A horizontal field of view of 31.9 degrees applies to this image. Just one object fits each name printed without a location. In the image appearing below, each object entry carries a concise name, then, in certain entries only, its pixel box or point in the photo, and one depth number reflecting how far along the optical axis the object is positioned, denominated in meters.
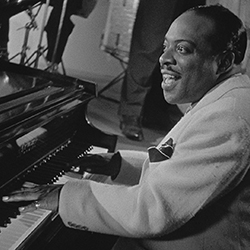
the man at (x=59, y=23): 4.14
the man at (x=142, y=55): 3.92
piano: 1.21
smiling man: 1.03
